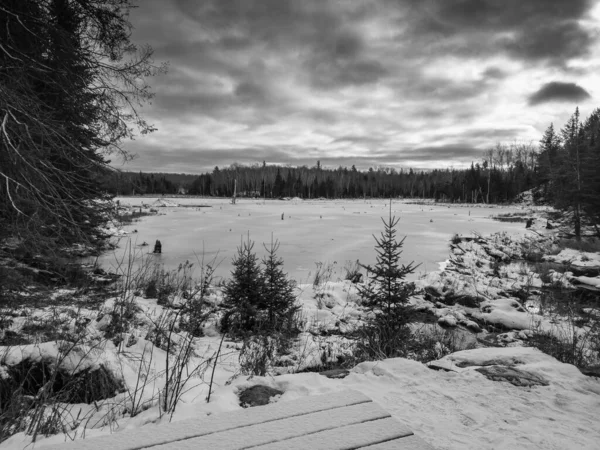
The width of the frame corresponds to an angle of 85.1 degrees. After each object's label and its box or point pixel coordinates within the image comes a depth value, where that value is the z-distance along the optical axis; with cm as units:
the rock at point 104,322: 475
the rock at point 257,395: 243
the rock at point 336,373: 298
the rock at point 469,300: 812
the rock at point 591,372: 299
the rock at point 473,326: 654
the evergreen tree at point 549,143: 5552
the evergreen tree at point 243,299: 602
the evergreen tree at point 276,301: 626
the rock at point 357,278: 984
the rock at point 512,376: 278
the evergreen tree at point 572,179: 2066
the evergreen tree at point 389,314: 497
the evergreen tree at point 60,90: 436
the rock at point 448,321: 671
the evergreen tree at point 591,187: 1955
